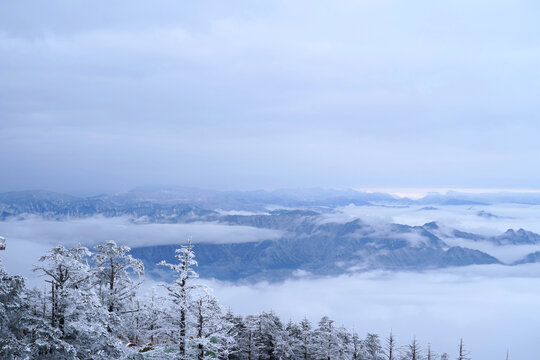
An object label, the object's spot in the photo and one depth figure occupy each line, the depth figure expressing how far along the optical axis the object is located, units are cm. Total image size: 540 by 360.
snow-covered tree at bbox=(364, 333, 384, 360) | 6069
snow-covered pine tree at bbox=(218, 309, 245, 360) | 6166
